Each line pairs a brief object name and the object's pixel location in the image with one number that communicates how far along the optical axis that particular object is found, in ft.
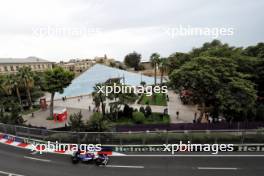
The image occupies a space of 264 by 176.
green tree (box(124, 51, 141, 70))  344.28
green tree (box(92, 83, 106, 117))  95.55
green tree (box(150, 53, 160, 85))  147.54
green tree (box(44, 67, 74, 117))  108.78
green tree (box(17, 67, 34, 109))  117.08
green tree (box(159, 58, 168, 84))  147.22
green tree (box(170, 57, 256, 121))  70.79
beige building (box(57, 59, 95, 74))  387.55
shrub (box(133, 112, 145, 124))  93.76
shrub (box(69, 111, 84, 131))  64.49
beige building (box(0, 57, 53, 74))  238.27
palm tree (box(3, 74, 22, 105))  117.80
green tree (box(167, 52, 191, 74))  134.62
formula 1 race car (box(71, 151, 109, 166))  49.19
